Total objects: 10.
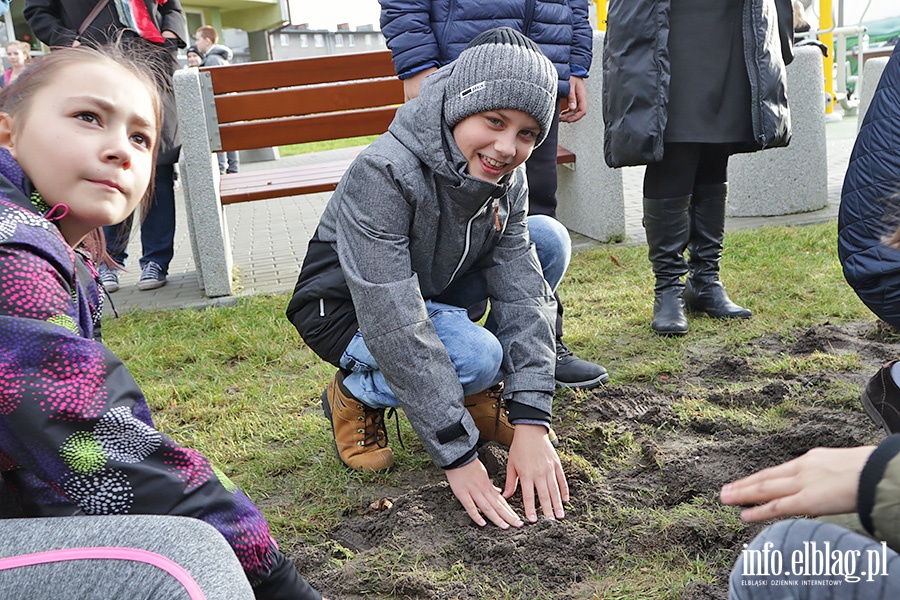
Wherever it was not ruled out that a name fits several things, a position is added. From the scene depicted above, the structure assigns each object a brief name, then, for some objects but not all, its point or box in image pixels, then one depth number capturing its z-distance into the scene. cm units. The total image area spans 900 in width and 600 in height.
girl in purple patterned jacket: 120
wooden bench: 479
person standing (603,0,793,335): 352
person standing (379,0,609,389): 320
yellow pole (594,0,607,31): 1321
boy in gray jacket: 224
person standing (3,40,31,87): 863
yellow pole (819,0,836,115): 1388
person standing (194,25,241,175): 1402
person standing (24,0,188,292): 483
